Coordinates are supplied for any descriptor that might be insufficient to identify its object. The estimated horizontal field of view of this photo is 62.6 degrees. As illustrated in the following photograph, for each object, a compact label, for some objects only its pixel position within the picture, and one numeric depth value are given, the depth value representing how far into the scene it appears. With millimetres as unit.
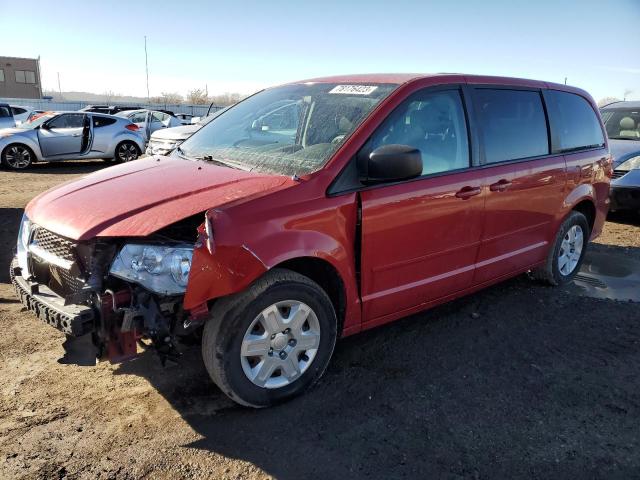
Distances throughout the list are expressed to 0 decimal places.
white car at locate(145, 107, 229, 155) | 11148
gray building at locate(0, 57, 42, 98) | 55750
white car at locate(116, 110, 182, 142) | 18875
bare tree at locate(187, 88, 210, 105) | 63969
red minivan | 2641
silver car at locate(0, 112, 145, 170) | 13125
